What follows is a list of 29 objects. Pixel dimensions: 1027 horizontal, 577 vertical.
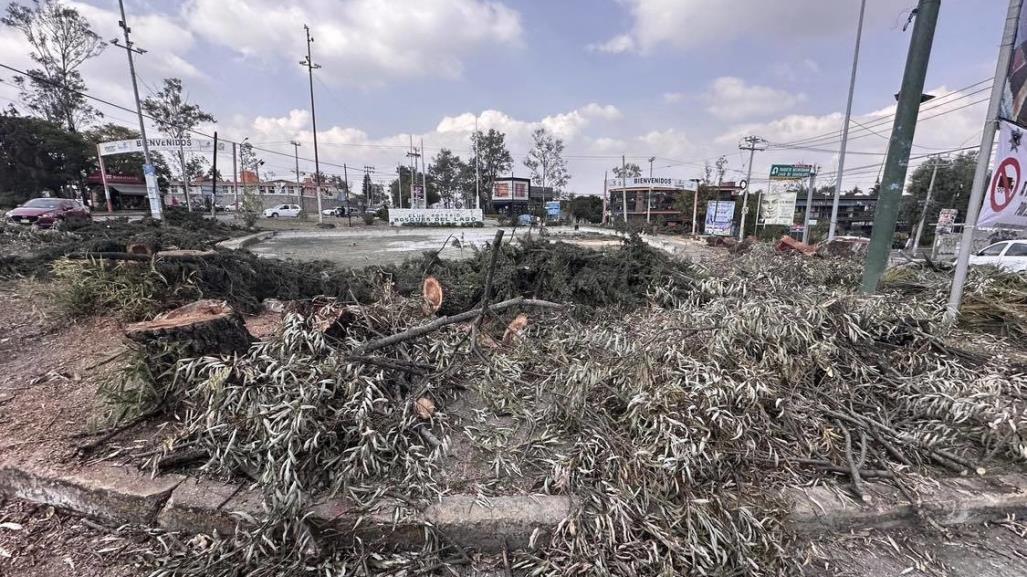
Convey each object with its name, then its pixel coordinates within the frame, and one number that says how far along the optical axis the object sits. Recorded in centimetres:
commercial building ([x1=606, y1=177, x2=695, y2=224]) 3850
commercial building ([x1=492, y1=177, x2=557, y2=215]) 3906
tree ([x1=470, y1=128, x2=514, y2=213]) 4841
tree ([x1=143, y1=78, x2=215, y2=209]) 3153
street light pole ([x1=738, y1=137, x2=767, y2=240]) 2575
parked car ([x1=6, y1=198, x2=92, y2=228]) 1262
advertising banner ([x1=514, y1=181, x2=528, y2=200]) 3938
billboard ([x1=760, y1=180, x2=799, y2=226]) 1608
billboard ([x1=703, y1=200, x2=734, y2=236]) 1859
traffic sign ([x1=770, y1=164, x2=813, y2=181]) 1631
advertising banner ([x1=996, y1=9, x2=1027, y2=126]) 339
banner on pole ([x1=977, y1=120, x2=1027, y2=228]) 353
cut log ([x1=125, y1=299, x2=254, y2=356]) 242
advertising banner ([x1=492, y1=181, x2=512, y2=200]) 3912
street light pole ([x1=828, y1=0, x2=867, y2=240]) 1327
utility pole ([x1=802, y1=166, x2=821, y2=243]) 1523
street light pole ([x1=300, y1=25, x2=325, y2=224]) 2505
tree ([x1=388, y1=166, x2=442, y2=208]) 5338
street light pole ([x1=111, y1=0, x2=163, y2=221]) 1359
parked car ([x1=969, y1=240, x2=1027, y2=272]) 881
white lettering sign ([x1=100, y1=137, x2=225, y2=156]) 1591
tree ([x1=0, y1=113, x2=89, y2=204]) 2423
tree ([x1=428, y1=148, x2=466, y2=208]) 5288
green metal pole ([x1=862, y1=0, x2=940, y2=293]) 380
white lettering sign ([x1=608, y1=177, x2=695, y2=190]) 3775
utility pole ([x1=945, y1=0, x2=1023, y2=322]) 332
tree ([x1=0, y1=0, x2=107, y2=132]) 2561
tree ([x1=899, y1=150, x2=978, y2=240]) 3275
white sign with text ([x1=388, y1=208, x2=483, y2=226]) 2606
